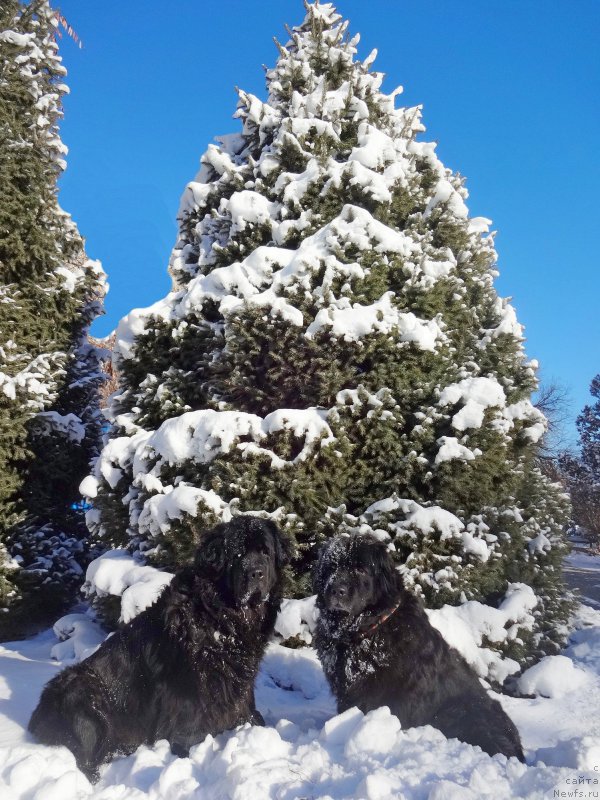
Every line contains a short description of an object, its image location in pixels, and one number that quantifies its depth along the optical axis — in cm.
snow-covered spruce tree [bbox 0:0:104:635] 672
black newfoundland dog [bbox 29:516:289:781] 308
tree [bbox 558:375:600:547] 2338
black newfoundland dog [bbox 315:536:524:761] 331
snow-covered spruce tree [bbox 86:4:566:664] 492
